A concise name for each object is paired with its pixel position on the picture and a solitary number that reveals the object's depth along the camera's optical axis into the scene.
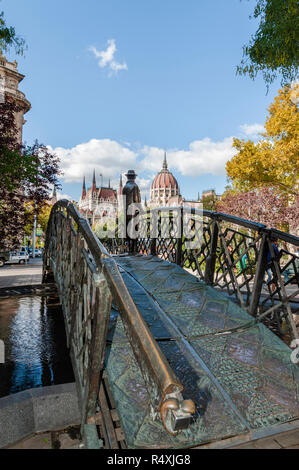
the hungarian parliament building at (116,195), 135.38
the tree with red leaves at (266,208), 22.53
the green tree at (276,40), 6.55
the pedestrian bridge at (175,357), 1.90
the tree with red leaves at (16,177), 8.30
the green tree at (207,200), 77.04
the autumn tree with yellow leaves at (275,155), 20.59
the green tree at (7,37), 7.25
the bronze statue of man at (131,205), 8.32
